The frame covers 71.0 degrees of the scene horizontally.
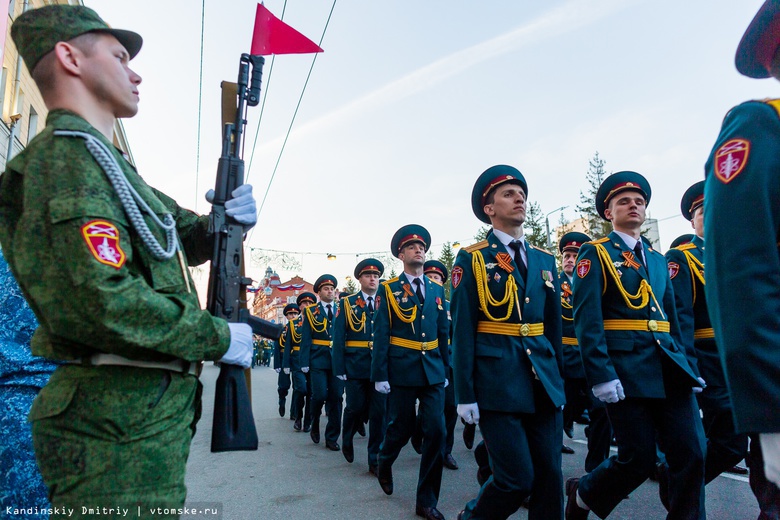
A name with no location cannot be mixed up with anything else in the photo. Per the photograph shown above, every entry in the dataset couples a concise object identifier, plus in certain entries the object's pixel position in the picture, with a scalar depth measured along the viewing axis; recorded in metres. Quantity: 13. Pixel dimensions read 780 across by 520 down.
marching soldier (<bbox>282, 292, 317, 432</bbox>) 9.38
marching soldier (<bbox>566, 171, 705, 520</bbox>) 3.14
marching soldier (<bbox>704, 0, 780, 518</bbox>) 1.17
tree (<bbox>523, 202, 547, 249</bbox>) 35.56
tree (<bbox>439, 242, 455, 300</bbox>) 46.25
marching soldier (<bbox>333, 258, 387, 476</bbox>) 6.34
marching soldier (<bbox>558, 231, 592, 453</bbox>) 6.16
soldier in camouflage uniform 1.46
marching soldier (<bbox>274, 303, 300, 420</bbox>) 11.17
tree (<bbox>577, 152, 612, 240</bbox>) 35.94
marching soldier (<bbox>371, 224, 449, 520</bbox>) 4.41
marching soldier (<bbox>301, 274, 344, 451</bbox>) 7.75
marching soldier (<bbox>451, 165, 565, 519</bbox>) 2.96
